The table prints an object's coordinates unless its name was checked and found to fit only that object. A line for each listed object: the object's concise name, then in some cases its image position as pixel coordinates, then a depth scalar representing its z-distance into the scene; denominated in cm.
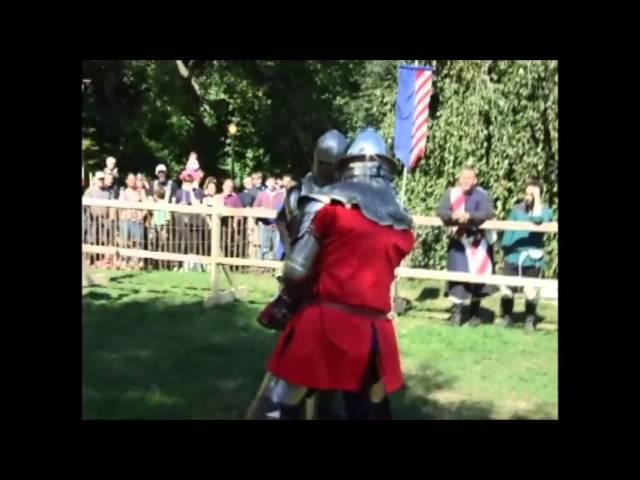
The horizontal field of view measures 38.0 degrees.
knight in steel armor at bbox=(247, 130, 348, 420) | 425
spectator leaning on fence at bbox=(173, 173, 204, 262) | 781
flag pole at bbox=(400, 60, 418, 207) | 758
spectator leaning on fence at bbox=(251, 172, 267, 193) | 805
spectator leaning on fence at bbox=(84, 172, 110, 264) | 783
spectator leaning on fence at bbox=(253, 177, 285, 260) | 766
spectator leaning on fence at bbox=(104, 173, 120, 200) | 786
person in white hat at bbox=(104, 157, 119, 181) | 783
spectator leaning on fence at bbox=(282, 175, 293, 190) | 804
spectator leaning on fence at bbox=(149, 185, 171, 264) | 782
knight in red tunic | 382
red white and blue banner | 755
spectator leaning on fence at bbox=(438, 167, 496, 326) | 687
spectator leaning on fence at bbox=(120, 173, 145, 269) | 788
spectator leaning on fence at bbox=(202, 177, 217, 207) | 789
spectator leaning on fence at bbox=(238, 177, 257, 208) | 793
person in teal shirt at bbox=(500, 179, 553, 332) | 691
